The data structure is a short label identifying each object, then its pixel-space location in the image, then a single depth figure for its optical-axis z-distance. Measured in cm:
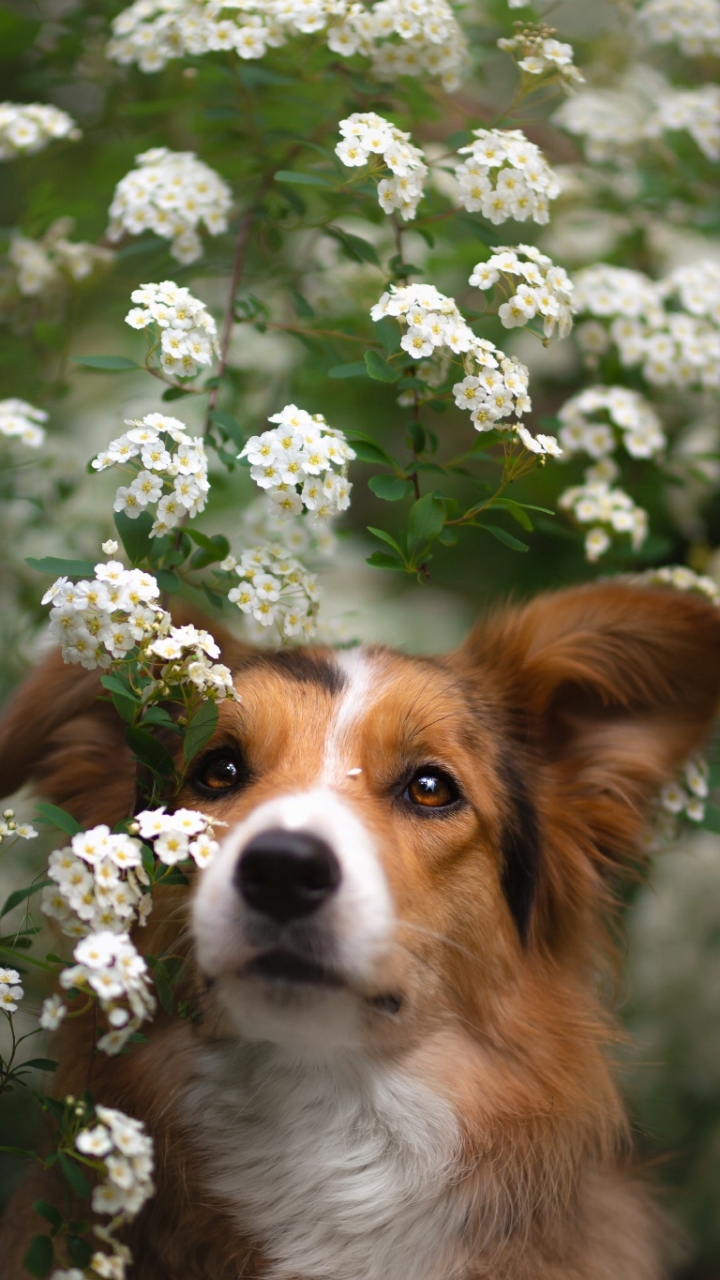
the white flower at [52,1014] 81
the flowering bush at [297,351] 85
